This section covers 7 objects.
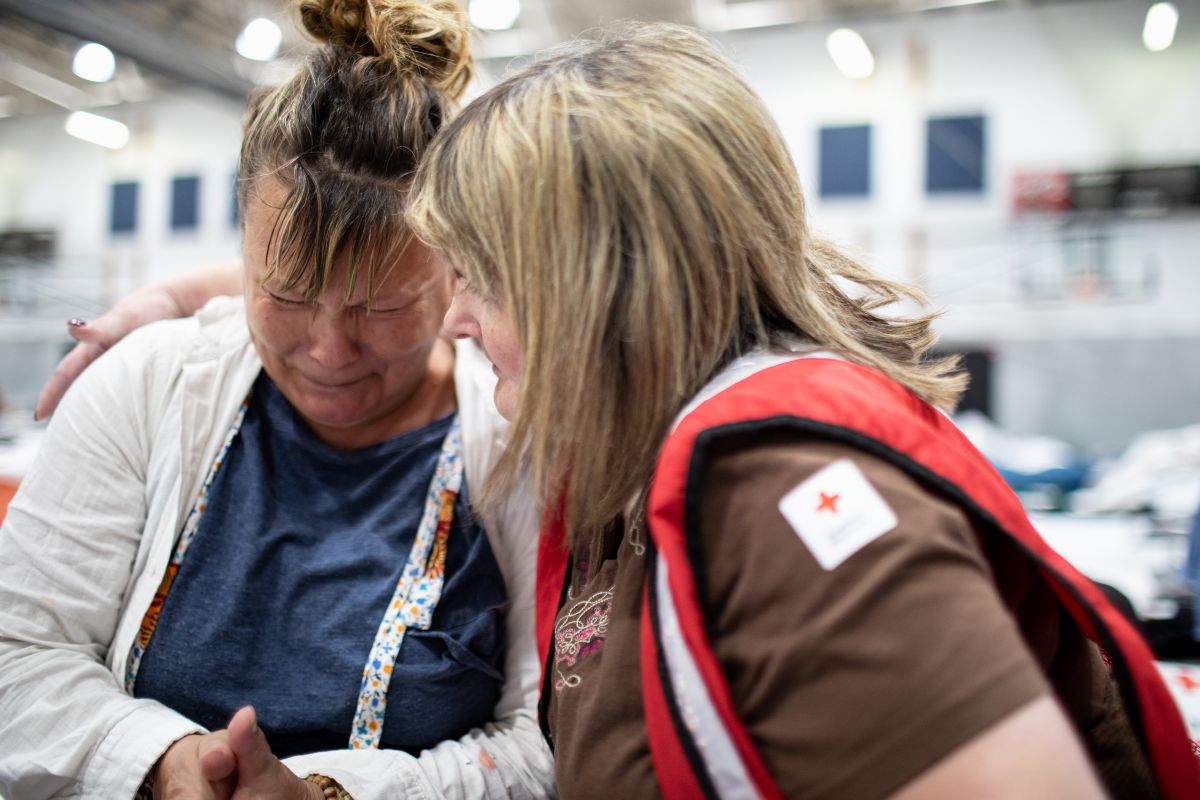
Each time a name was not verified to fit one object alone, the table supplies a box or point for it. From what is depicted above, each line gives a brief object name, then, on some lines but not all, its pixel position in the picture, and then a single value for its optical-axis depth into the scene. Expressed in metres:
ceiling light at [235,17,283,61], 5.66
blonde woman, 0.69
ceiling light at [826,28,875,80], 8.23
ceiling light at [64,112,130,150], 11.62
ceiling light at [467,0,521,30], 6.18
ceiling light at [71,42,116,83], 5.67
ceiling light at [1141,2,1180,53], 7.91
